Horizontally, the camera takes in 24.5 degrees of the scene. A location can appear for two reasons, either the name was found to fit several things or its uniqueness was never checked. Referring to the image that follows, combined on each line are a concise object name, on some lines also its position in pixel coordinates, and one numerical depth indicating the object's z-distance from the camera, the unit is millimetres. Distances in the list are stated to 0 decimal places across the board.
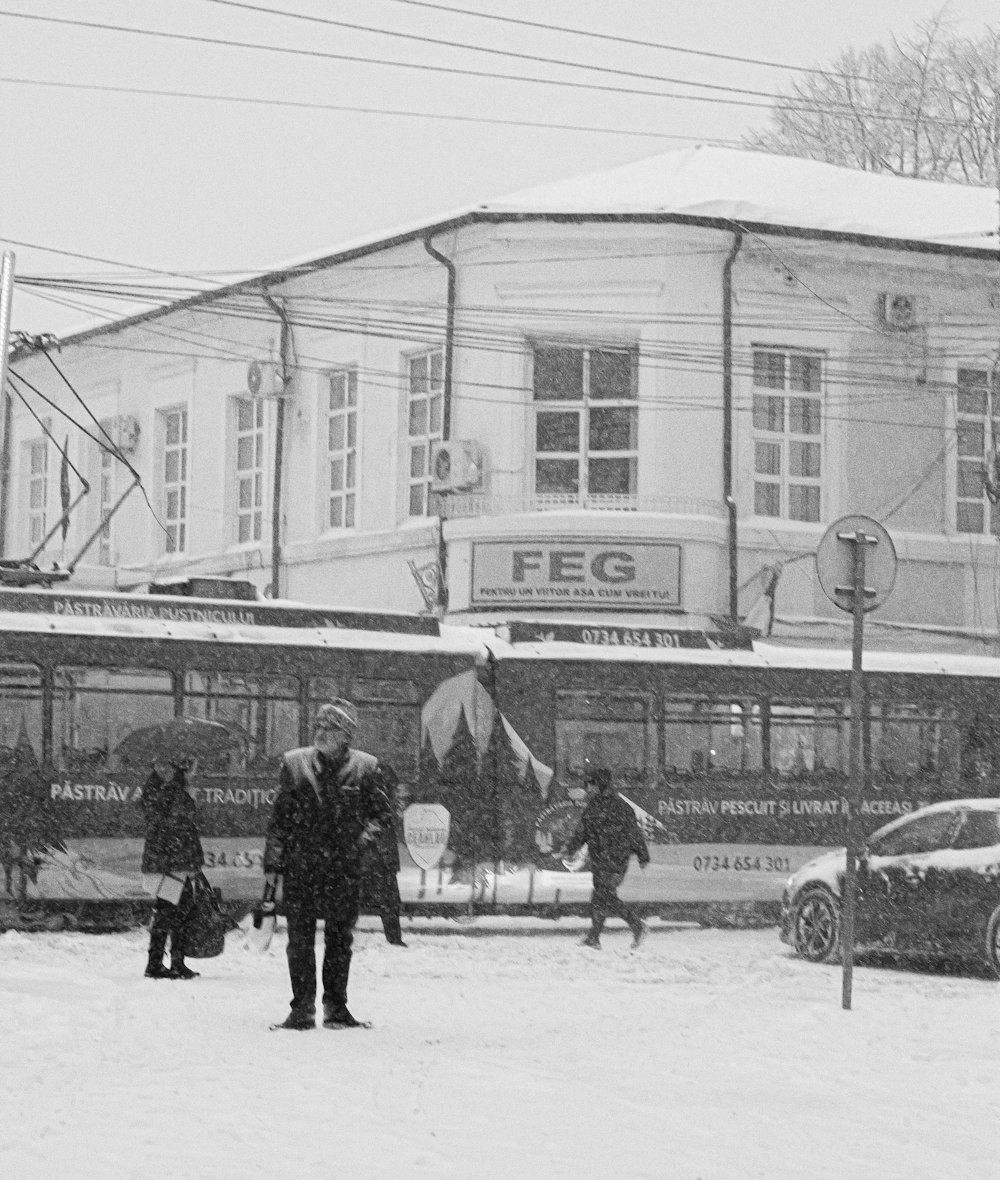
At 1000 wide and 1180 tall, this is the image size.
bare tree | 41375
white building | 29828
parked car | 16391
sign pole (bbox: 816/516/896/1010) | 13859
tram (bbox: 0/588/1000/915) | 19594
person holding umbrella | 14711
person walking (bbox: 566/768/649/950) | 18594
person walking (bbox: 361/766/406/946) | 18094
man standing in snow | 11133
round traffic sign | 13898
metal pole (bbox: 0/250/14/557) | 24953
